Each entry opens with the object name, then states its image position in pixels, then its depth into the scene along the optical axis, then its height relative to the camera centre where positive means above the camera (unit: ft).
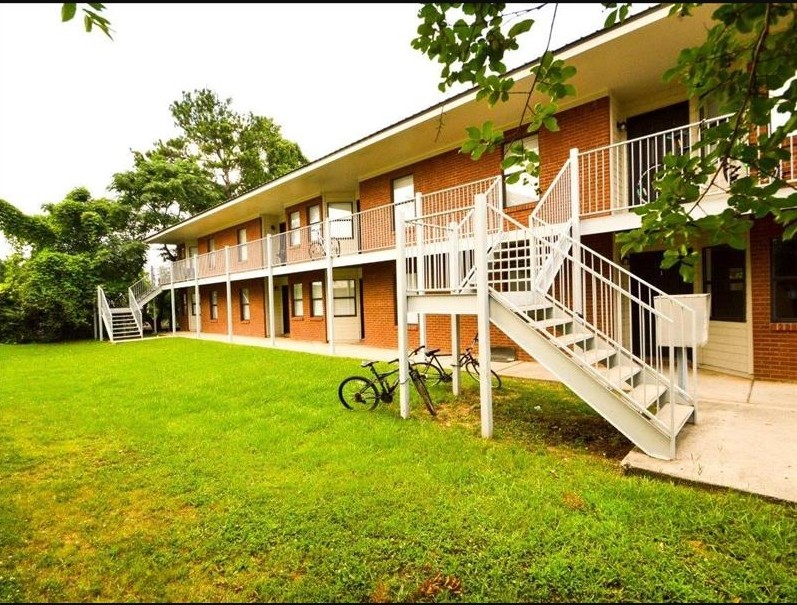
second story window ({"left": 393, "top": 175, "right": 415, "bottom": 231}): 42.63 +11.02
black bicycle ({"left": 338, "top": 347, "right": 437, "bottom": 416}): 20.03 -5.17
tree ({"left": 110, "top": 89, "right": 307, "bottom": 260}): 111.96 +42.44
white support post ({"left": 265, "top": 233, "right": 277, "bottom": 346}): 49.65 +2.82
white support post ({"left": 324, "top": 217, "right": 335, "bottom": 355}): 40.57 +0.38
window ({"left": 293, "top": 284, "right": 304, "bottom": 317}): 57.57 -0.82
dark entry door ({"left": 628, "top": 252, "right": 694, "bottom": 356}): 29.35 +0.61
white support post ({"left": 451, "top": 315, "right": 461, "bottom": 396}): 22.85 -3.25
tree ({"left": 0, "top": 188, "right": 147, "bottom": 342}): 64.54 +6.08
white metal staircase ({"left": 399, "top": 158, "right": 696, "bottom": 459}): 14.03 -1.87
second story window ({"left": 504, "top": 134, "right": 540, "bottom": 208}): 32.78 +7.94
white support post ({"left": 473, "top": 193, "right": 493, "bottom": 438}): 16.75 -0.59
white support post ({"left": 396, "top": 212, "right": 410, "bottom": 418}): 19.61 -0.23
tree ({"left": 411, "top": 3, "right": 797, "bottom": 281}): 6.10 +3.19
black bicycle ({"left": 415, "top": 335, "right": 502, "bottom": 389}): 25.55 -5.42
